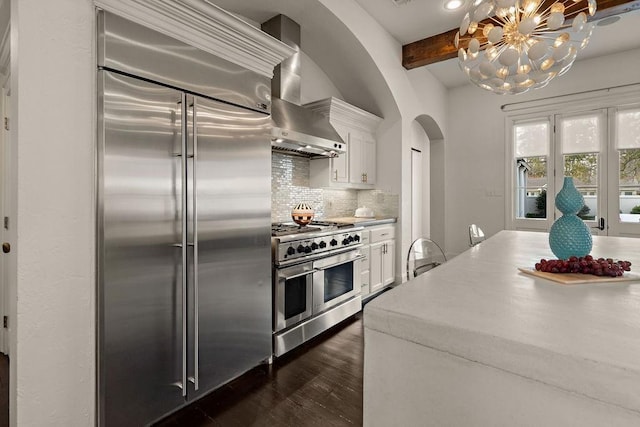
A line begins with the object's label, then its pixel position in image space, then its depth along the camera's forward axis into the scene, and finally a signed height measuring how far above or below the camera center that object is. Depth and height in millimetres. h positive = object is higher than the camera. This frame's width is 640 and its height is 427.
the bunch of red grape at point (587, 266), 1118 -202
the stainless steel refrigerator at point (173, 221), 1505 -55
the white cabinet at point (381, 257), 3631 -557
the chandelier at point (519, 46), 1823 +1029
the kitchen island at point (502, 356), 565 -289
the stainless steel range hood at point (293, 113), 2760 +919
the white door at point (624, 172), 4223 +529
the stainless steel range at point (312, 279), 2404 -589
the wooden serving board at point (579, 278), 1065 -232
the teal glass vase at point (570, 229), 1301 -75
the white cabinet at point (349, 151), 3523 +760
